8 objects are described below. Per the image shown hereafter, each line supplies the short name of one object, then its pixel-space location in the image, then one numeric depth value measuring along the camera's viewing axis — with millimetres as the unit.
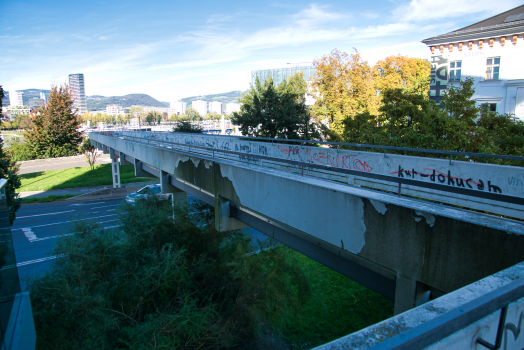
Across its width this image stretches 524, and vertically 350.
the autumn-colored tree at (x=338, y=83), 28125
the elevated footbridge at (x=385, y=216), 3586
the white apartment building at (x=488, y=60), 20922
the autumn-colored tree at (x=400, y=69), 40250
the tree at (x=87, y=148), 46422
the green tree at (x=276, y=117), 26141
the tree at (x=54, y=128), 54875
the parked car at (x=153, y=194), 12352
